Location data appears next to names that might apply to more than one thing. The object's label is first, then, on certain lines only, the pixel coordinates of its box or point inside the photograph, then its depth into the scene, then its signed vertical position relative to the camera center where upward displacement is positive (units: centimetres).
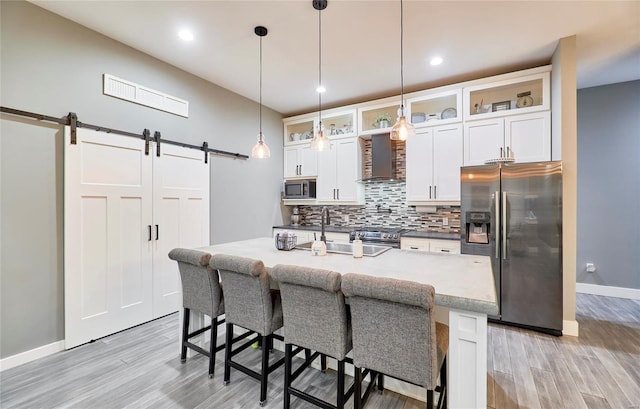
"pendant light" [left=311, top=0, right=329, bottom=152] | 235 +70
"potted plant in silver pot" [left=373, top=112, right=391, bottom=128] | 430 +126
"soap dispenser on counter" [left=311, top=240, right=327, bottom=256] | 230 -36
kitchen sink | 241 -40
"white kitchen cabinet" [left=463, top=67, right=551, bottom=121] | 328 +134
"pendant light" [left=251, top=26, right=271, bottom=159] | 267 +52
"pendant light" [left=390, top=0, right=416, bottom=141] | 218 +57
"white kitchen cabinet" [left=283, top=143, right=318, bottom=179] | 491 +74
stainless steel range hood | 425 +68
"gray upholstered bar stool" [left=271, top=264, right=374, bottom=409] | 157 -64
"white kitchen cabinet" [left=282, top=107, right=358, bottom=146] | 459 +139
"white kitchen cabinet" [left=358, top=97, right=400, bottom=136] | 425 +139
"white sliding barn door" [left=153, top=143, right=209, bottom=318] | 330 -9
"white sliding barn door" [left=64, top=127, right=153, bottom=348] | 261 -31
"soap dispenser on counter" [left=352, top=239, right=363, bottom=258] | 218 -34
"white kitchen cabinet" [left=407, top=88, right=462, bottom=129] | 374 +135
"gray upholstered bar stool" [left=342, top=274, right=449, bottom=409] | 132 -61
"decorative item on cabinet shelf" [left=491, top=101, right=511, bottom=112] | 349 +120
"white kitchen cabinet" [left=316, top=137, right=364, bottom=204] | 453 +50
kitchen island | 134 -42
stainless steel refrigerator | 287 -32
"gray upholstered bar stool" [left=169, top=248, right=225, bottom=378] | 214 -64
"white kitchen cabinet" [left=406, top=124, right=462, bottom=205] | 374 +52
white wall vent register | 288 +119
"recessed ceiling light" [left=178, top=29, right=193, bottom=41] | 276 +166
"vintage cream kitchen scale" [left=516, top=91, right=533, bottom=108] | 339 +124
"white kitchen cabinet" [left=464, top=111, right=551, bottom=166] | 325 +78
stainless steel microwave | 488 +25
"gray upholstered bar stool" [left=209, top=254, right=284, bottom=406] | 187 -66
